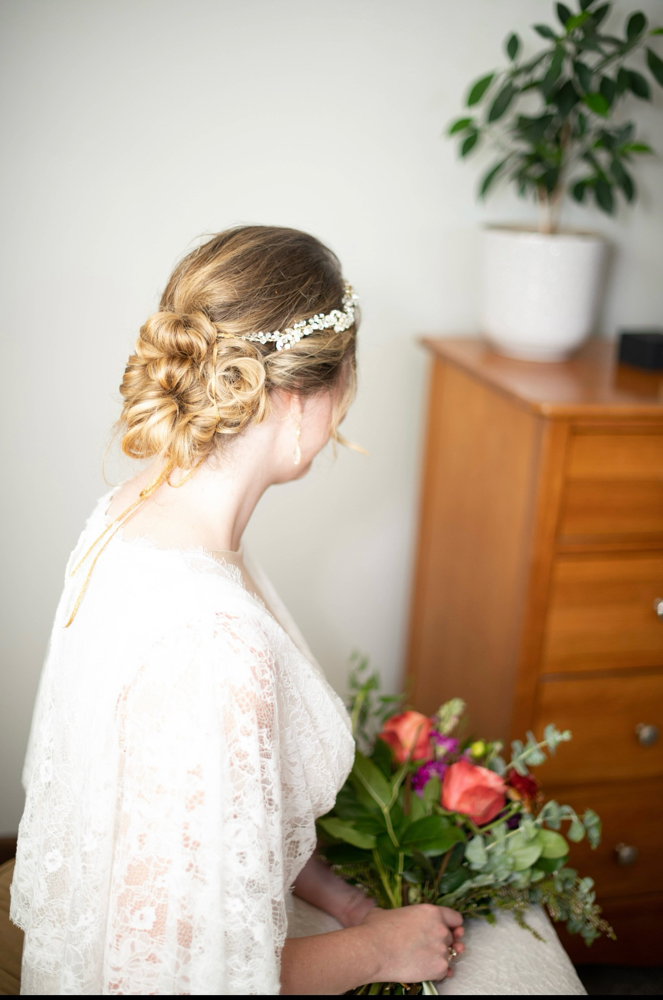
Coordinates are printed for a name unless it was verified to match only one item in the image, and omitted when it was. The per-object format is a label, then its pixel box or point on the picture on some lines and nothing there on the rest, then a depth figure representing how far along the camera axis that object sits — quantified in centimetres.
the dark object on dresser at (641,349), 148
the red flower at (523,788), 103
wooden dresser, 130
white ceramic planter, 147
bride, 73
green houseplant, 146
